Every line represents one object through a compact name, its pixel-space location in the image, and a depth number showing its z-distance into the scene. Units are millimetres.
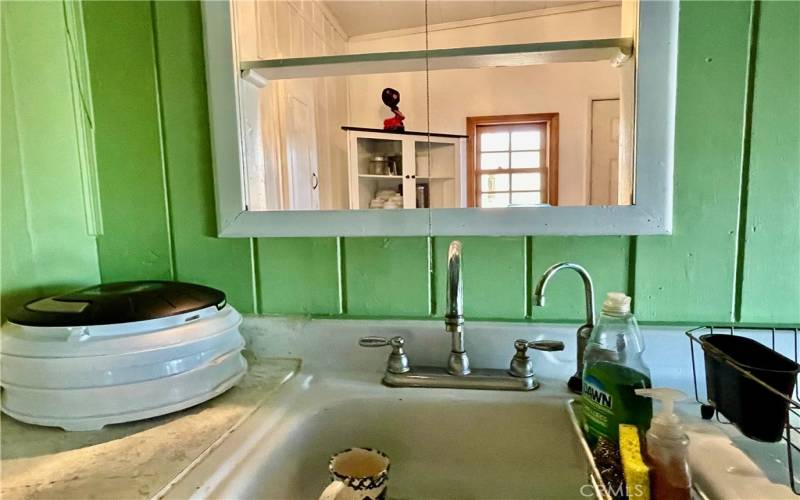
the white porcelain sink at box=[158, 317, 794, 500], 641
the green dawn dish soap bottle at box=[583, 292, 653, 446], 516
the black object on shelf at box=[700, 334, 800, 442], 497
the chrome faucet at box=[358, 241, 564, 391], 688
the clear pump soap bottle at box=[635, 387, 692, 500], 403
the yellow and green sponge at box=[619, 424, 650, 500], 410
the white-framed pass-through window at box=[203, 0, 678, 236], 735
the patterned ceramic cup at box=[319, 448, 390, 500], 493
